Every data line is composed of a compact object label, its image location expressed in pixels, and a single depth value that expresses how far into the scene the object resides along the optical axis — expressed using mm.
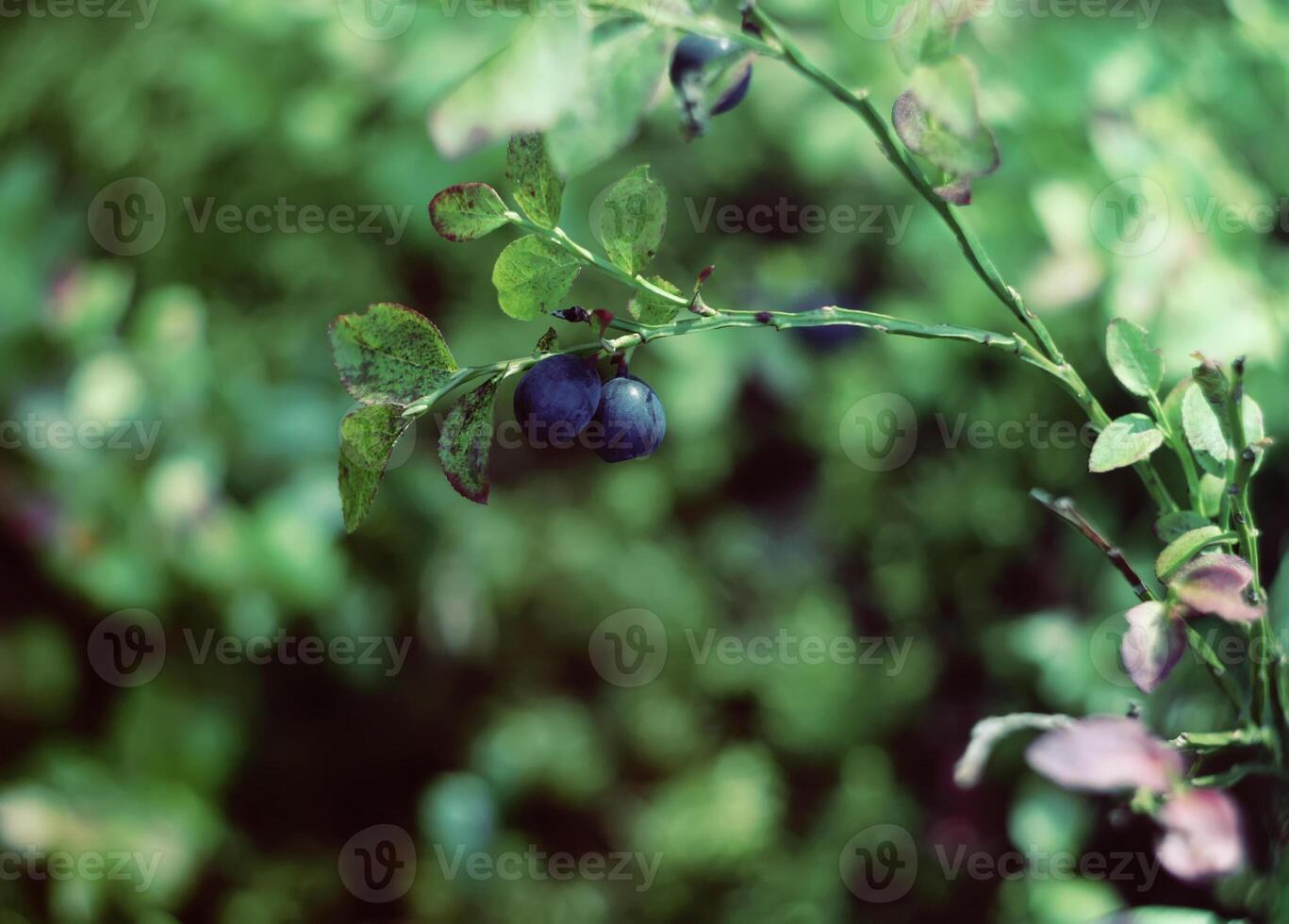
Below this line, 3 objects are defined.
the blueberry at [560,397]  288
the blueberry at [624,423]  296
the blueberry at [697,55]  286
